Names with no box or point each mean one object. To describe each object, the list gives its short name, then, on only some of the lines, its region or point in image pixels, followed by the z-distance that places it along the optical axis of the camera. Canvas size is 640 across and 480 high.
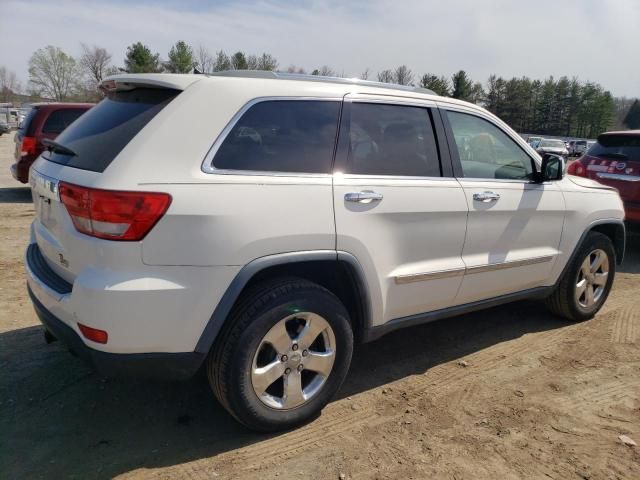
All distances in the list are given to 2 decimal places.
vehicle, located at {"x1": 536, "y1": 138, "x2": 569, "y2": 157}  34.86
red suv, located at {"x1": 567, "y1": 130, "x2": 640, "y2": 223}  6.83
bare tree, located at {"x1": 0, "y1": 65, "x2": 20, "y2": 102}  78.03
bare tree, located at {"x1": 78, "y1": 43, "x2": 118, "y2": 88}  67.41
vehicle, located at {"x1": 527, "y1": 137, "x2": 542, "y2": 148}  34.62
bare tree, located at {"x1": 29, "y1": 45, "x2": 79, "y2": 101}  74.69
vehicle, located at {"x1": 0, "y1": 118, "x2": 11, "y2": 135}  30.06
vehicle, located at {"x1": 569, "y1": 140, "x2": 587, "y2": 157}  42.91
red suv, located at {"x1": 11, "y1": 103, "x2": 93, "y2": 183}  8.84
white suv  2.33
